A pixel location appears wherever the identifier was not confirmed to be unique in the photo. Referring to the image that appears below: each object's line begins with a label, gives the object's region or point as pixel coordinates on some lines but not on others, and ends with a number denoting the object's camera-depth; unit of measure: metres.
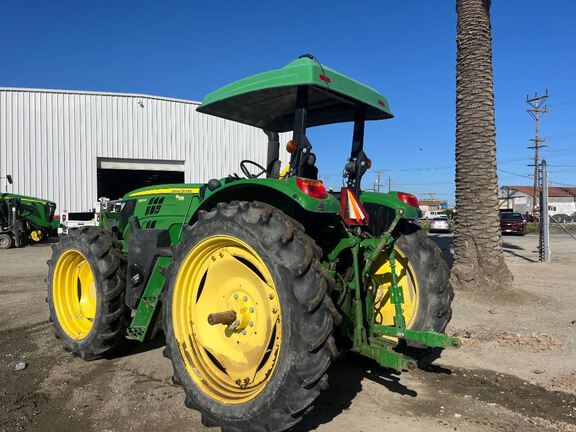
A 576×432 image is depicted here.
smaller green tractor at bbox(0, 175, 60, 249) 18.75
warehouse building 23.22
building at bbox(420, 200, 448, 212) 95.11
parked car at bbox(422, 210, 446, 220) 61.00
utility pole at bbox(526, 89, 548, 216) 47.94
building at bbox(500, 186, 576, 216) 72.31
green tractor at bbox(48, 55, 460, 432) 2.81
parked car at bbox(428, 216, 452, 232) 34.44
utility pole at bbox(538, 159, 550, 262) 11.84
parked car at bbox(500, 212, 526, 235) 30.88
